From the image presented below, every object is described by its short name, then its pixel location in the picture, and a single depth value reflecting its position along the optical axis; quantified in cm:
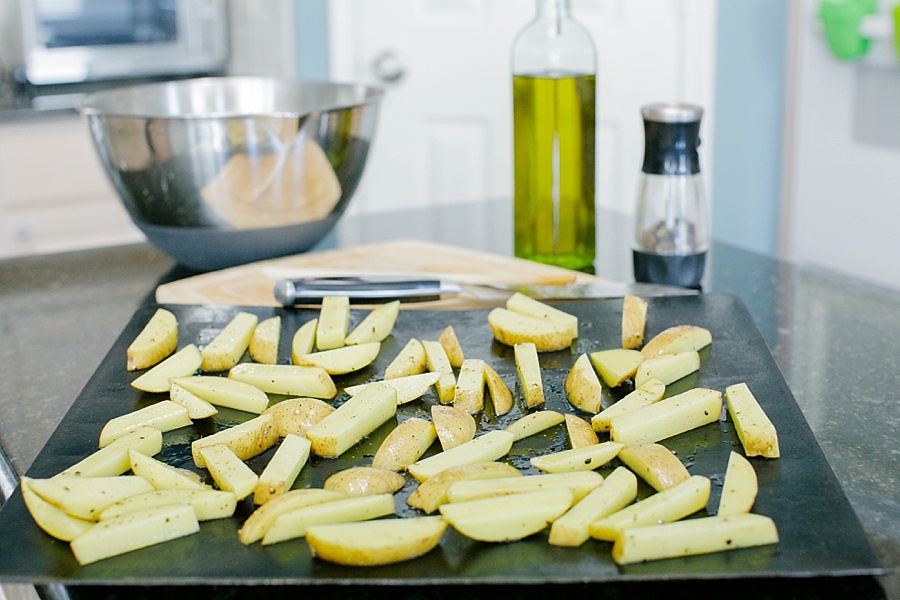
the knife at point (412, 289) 146
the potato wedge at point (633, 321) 129
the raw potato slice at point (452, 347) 124
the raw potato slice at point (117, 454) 92
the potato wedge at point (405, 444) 95
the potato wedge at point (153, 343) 123
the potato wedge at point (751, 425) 95
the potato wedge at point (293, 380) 115
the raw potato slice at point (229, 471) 87
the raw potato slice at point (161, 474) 90
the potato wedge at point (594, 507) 79
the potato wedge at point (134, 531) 78
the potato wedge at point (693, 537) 76
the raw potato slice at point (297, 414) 103
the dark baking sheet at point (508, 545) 76
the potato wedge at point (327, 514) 80
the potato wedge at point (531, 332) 128
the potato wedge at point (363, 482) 87
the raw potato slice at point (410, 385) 113
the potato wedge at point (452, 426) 99
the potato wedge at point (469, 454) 92
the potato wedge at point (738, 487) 84
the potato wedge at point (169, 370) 116
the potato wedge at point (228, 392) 110
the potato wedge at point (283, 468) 88
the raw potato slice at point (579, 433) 98
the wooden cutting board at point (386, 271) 157
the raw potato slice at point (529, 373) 111
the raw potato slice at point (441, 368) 114
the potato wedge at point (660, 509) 79
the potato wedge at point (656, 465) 88
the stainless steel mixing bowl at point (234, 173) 159
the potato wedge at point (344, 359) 122
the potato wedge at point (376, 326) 132
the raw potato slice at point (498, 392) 110
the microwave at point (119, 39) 362
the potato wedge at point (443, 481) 86
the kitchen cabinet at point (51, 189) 340
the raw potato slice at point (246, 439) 97
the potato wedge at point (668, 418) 98
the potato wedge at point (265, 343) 127
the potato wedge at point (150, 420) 102
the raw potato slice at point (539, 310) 131
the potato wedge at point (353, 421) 98
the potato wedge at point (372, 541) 76
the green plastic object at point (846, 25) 303
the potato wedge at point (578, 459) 92
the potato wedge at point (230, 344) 124
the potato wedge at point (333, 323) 131
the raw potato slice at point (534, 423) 101
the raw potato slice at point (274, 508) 81
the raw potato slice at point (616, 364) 116
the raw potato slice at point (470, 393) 110
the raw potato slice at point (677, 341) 122
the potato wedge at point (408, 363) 119
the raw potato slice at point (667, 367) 114
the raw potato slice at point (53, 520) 82
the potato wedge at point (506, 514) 79
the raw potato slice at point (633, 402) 102
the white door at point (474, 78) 330
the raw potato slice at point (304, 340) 126
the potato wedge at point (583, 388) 108
